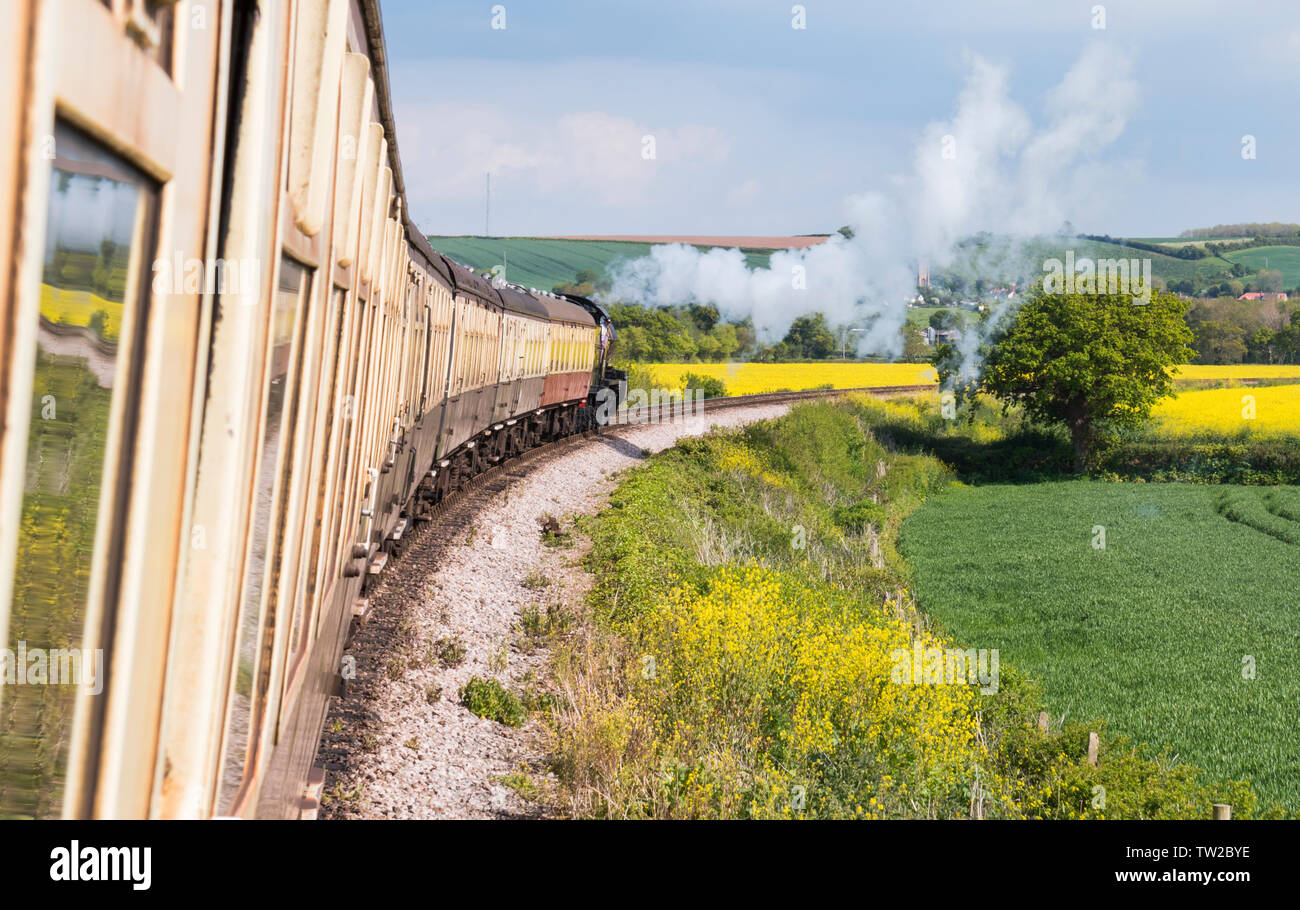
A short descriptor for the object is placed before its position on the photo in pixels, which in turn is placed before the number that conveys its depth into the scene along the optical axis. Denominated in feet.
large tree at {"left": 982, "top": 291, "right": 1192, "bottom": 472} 140.87
